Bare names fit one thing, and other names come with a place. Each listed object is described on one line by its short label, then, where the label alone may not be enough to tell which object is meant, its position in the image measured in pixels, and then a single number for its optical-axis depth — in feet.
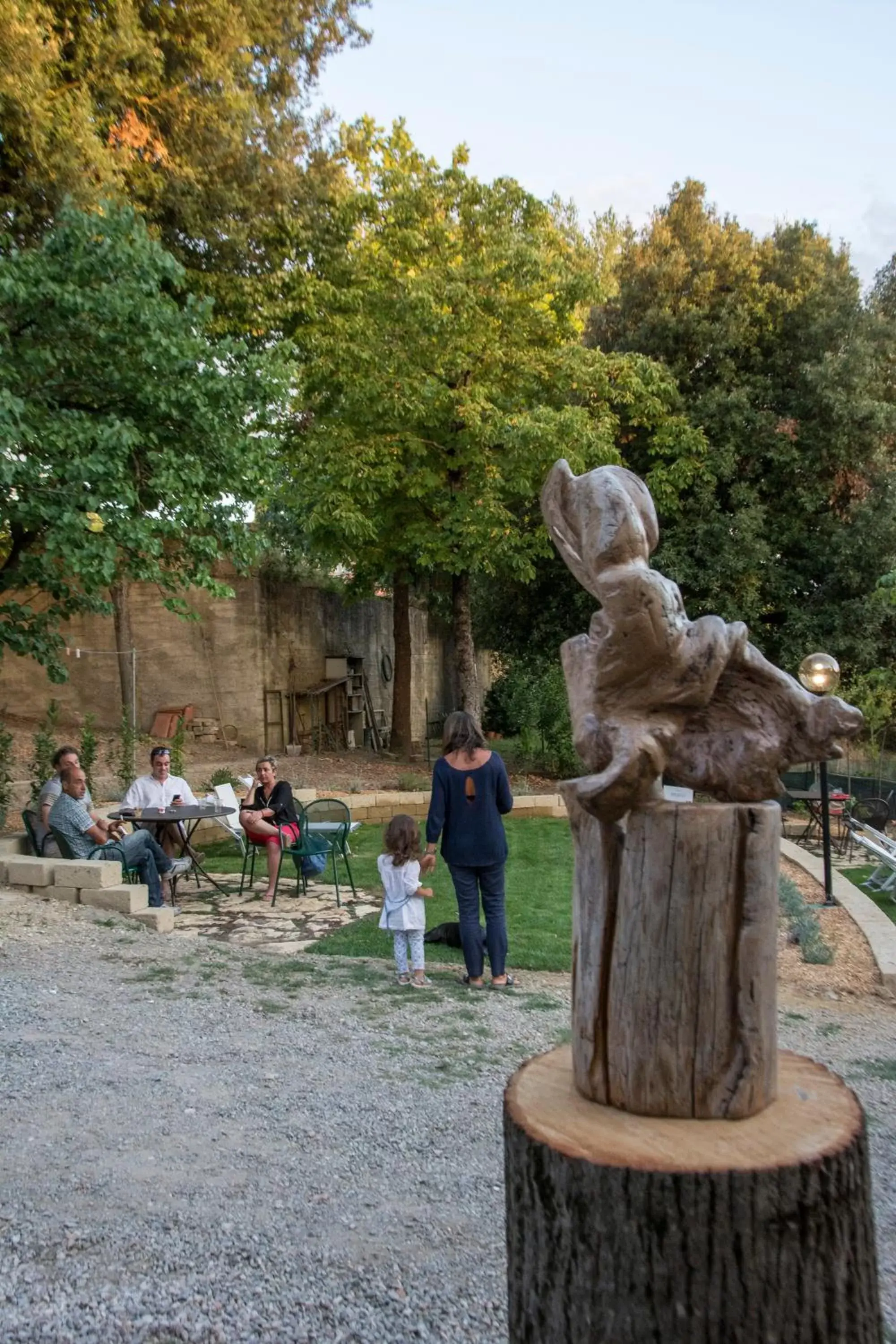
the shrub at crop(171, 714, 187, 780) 40.83
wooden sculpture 6.56
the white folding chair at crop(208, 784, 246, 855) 35.58
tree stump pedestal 6.53
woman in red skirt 29.25
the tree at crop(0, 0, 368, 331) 33.71
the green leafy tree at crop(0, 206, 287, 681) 25.43
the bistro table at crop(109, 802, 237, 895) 27.78
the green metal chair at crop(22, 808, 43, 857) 28.56
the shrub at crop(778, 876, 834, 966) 24.31
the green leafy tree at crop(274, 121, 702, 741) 49.55
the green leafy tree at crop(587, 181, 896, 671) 56.34
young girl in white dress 20.61
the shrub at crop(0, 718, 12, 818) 35.60
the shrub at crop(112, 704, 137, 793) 41.29
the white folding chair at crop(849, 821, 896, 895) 31.65
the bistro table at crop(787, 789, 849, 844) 38.94
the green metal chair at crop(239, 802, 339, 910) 29.37
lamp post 28.30
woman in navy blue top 19.39
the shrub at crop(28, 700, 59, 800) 38.09
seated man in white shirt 29.55
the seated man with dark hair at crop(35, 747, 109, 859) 27.68
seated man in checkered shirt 27.40
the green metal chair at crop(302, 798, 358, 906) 30.30
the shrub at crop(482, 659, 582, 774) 55.47
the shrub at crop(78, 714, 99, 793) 37.81
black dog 24.64
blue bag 31.16
